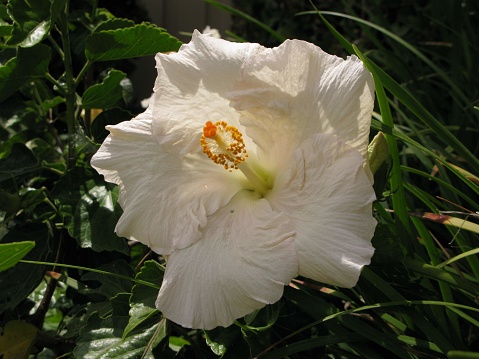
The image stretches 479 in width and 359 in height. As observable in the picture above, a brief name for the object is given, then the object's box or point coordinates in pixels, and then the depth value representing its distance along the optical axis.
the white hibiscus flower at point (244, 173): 0.25
